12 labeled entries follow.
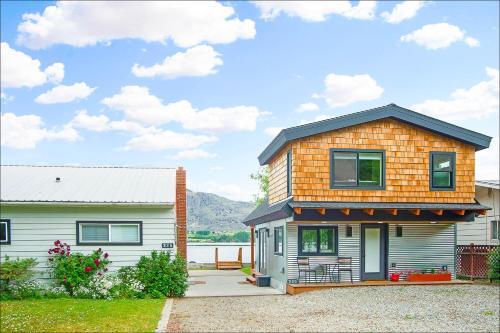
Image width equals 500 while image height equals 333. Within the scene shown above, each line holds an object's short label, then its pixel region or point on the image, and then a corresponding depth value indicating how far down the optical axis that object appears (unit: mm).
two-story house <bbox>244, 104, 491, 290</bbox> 20391
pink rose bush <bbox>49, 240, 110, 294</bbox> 18281
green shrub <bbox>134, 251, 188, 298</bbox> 18516
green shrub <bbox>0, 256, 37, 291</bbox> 18016
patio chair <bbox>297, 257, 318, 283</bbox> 20469
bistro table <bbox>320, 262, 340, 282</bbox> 20744
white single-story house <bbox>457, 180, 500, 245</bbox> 25469
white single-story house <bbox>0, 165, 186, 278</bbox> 18906
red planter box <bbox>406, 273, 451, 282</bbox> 21141
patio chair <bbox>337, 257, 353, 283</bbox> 20859
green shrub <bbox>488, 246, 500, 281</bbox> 22031
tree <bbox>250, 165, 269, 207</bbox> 48688
